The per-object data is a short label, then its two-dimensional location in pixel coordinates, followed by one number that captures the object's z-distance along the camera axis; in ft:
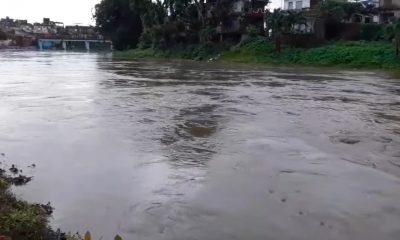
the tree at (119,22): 228.84
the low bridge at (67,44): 329.52
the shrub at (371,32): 135.80
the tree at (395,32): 112.27
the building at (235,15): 163.11
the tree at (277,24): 138.41
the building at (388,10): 153.69
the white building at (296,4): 170.60
